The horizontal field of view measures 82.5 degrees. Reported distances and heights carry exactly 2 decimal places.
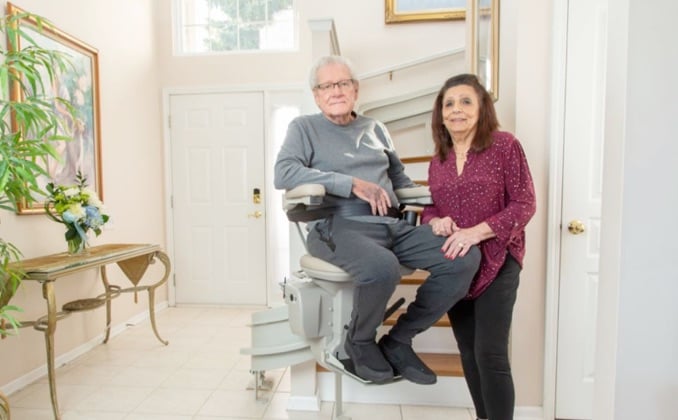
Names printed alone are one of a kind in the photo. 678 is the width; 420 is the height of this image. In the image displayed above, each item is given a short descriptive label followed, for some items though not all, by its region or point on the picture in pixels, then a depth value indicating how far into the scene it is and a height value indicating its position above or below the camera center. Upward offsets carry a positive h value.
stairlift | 1.25 -0.37
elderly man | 1.20 -0.15
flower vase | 2.41 -0.37
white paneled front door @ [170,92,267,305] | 3.80 -0.11
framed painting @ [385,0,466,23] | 3.01 +1.38
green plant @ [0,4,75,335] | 1.25 +0.15
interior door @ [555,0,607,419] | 1.72 -0.09
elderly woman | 1.28 -0.11
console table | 1.95 -0.53
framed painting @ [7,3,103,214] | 2.44 +0.56
